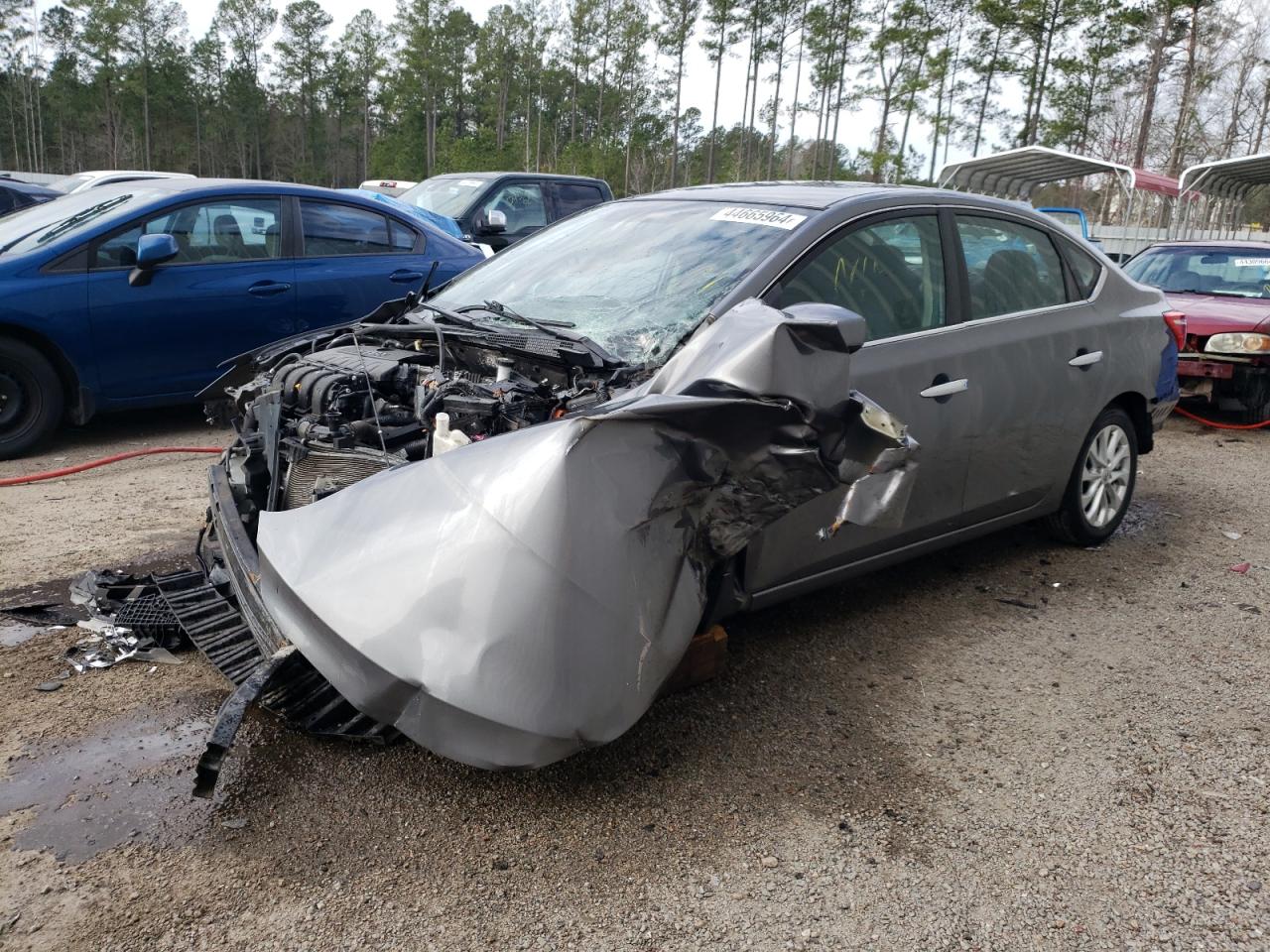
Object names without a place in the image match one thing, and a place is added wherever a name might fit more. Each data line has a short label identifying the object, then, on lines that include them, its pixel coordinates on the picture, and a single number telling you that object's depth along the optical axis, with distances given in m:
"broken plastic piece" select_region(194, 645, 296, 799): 2.37
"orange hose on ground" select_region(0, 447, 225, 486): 5.23
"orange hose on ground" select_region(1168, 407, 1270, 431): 8.30
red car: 8.11
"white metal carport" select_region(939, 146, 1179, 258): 18.08
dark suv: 10.70
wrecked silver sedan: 2.36
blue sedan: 5.81
